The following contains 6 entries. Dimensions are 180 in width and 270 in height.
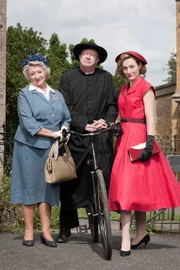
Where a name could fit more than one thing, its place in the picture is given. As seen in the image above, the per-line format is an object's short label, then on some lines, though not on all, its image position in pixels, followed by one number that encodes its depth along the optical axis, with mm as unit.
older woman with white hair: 7719
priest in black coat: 7804
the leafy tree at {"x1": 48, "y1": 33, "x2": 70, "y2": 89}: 48115
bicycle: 6935
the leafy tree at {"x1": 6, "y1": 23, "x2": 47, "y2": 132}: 38879
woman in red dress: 7253
